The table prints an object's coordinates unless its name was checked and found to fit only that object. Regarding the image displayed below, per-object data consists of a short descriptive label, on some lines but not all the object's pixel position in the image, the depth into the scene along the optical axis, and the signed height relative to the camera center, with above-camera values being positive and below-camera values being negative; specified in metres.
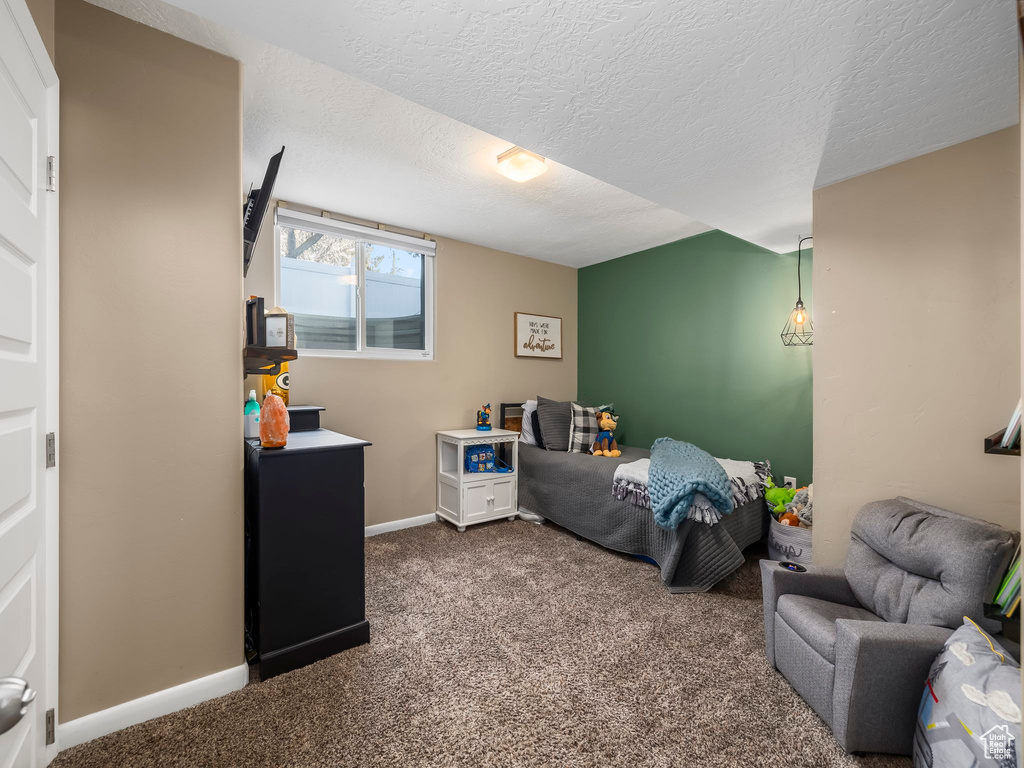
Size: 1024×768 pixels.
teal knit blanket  2.54 -0.64
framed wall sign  4.39 +0.43
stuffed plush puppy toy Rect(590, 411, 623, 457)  3.79 -0.53
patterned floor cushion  1.05 -0.83
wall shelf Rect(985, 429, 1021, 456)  1.16 -0.18
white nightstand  3.52 -0.89
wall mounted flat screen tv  1.81 +0.71
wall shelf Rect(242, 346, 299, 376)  1.79 +0.08
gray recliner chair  1.36 -0.80
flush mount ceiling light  2.35 +1.16
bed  2.57 -0.96
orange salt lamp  1.81 -0.19
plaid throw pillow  3.86 -0.45
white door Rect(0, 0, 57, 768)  1.01 +0.01
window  3.22 +0.70
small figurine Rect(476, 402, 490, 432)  3.94 -0.38
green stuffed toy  3.01 -0.81
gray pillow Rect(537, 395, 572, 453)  3.88 -0.39
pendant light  3.07 +0.37
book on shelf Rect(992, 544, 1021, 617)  1.31 -0.63
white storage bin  2.62 -1.00
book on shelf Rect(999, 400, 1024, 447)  1.15 -0.13
